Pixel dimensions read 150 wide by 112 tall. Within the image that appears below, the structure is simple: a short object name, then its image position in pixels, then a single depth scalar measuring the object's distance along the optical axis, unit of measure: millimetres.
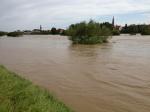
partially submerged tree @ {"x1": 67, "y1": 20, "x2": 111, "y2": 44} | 20265
